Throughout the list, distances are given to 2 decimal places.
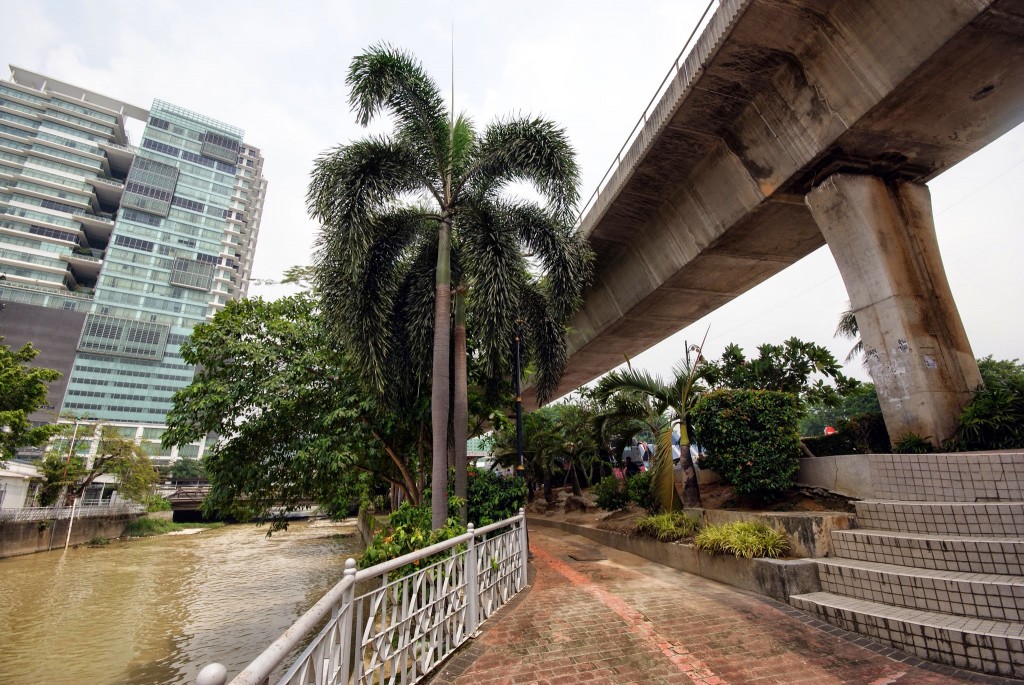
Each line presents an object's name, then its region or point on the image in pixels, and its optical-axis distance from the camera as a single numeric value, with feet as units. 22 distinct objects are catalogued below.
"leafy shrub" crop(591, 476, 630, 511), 44.16
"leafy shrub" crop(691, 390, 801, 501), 24.22
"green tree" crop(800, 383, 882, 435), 165.07
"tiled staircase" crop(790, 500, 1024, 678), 12.57
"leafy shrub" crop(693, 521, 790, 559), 20.31
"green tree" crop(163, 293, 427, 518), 38.19
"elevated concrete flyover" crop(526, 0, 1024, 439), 19.40
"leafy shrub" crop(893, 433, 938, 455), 20.93
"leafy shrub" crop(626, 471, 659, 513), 33.56
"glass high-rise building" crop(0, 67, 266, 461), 249.55
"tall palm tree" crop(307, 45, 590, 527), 27.12
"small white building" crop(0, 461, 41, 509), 87.71
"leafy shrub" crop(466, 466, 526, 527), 27.69
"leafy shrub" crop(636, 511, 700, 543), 27.32
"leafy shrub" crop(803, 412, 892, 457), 27.04
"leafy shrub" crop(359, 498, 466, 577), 19.77
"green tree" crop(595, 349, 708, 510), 30.14
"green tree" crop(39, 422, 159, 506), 98.84
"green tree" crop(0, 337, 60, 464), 64.18
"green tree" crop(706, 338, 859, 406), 33.40
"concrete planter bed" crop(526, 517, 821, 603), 18.30
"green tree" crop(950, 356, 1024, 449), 19.15
